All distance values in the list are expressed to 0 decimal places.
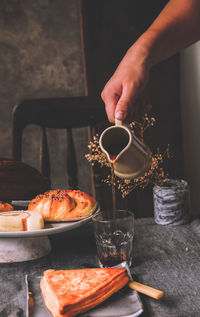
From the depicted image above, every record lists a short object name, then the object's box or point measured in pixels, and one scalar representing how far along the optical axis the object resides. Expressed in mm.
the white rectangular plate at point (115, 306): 581
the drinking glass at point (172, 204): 1056
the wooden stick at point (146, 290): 631
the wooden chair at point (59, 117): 1686
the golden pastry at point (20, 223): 801
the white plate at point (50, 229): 769
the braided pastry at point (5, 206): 916
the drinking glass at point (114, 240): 816
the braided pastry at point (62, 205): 885
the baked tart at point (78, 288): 574
